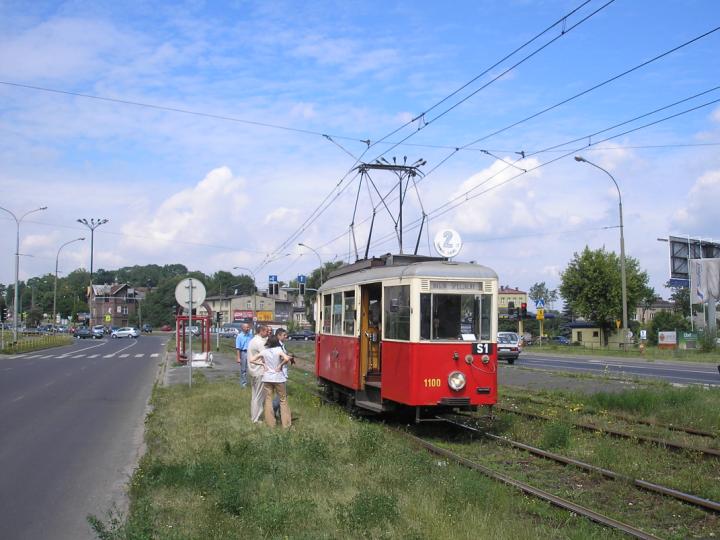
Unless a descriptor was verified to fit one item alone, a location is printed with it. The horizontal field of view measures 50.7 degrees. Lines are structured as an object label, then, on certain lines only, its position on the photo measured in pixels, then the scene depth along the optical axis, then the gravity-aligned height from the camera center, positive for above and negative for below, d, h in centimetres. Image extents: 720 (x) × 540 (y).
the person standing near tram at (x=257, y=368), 1281 -87
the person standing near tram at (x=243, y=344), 2002 -71
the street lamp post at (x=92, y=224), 6960 +860
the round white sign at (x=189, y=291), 1794 +60
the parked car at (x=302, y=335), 7994 -193
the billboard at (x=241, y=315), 7996 +27
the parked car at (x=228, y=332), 9031 -177
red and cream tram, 1182 -31
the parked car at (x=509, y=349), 3538 -152
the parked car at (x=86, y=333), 8938 -182
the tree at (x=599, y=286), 6519 +263
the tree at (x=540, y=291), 17900 +601
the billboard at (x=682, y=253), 4859 +409
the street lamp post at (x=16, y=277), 5025 +272
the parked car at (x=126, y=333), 8950 -180
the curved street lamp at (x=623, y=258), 3777 +291
